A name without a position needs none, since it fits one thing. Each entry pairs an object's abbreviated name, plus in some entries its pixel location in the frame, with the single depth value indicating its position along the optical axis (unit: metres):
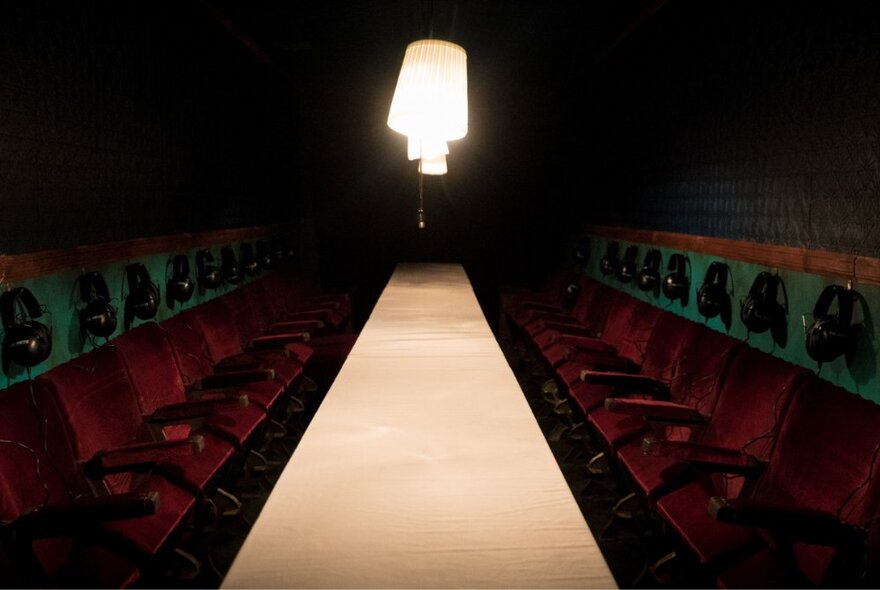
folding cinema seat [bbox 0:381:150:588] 1.64
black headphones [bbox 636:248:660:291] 4.61
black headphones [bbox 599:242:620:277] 5.82
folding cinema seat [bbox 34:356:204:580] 1.95
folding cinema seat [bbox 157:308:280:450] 2.90
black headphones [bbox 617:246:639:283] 5.26
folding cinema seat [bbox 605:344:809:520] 2.29
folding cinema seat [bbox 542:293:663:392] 3.93
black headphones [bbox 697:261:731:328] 3.43
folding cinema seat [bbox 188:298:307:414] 3.59
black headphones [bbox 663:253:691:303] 4.06
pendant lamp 2.39
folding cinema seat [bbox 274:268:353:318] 6.48
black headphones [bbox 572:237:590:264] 6.63
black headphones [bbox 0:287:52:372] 2.26
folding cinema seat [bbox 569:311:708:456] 2.96
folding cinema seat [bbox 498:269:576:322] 6.73
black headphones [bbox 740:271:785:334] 2.90
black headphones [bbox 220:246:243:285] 5.27
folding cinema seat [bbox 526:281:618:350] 4.90
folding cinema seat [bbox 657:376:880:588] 1.67
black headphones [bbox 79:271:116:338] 2.83
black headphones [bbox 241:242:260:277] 5.81
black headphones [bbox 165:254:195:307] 4.00
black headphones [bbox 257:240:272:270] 6.25
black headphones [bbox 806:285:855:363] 2.34
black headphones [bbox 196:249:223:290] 4.64
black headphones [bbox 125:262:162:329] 3.29
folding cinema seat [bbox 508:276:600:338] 5.57
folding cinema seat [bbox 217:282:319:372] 4.27
